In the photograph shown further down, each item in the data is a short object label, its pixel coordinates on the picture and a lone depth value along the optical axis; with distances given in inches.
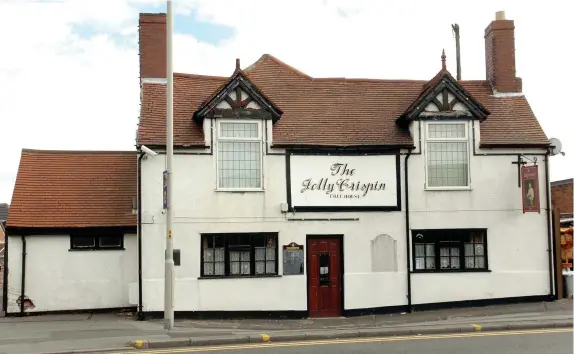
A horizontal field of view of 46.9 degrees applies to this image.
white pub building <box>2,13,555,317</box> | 721.6
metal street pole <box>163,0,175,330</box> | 597.3
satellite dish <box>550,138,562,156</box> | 768.9
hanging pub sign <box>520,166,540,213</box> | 739.4
